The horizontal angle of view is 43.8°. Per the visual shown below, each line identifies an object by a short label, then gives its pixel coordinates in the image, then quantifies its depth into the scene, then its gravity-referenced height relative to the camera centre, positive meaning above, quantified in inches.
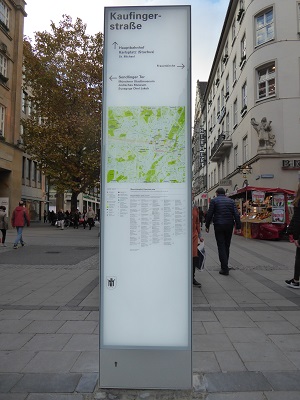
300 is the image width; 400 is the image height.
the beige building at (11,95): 1048.8 +351.6
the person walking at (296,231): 255.9 -10.1
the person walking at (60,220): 1106.2 -12.4
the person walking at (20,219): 553.6 -4.8
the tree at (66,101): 1136.8 +360.1
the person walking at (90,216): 1177.5 -0.2
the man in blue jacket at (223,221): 316.5 -4.0
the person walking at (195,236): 259.0 -13.9
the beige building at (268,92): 906.1 +321.8
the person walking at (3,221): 548.8 -7.8
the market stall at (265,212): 681.6 +8.2
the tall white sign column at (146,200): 110.0 +4.8
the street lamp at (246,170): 978.7 +121.6
